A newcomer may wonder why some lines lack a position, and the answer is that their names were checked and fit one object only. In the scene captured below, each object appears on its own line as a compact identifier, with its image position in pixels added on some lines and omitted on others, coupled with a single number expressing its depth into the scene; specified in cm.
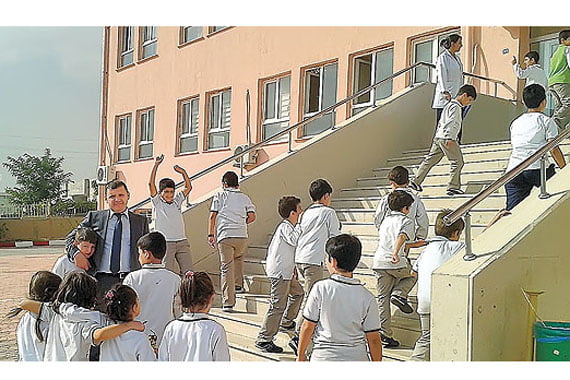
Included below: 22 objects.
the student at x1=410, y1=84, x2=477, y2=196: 820
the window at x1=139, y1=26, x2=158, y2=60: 2248
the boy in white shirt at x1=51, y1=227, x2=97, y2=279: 548
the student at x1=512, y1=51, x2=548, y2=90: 987
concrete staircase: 626
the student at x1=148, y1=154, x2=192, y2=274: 752
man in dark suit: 561
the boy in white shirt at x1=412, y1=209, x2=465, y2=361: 532
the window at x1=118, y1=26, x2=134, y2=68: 2406
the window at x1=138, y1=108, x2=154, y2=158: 2212
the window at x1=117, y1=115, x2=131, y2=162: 2355
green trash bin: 499
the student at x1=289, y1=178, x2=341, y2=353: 612
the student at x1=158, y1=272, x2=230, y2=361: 421
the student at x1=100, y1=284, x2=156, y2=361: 436
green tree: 4481
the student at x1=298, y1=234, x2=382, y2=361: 443
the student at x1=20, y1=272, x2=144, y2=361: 445
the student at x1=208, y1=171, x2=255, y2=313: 779
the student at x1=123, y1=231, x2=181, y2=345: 502
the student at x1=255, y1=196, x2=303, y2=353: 623
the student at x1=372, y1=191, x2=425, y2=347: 588
